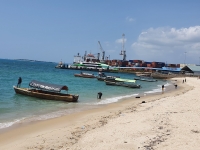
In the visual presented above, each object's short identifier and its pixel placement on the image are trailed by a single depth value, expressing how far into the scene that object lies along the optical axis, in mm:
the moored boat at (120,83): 47156
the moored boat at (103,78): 58456
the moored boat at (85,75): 69938
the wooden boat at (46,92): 24953
